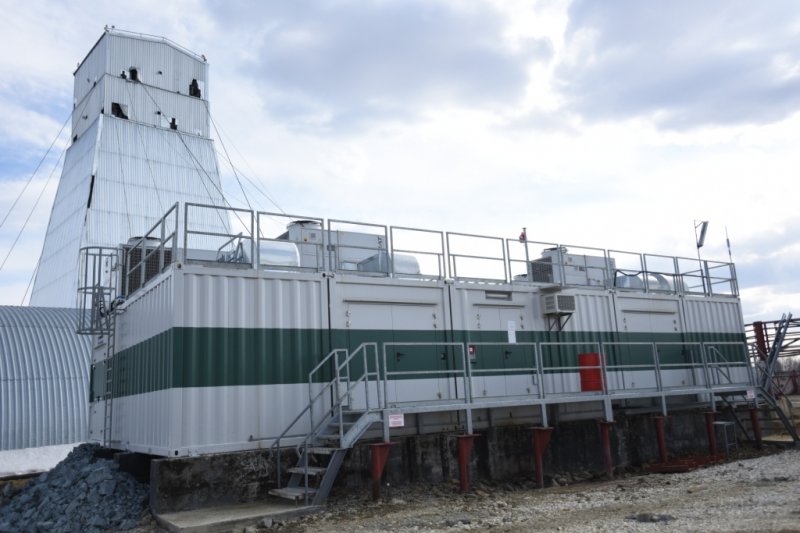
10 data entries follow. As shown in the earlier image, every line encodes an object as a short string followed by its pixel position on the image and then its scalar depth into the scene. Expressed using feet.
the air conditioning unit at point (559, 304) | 53.01
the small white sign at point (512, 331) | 51.81
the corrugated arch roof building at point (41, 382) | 70.38
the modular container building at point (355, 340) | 39.50
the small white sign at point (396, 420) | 38.59
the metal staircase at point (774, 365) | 58.23
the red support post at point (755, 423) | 59.62
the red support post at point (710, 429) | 55.06
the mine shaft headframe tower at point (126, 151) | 117.29
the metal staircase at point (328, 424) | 36.32
